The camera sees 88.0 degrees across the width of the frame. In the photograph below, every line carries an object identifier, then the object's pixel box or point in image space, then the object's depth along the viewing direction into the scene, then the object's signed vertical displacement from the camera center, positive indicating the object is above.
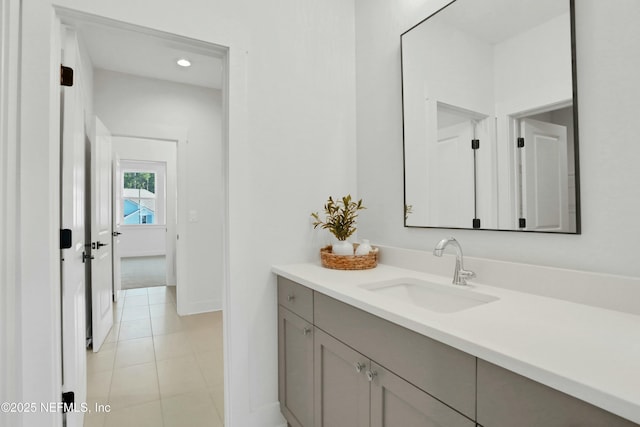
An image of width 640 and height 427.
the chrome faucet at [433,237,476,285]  1.29 -0.22
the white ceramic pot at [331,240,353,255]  1.72 -0.16
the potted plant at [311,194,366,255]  1.83 -0.02
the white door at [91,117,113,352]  2.73 -0.15
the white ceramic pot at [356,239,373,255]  1.72 -0.17
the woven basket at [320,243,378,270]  1.68 -0.23
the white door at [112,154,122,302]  4.06 -0.26
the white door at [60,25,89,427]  1.45 -0.05
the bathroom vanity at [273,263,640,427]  0.62 -0.34
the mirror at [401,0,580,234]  1.13 +0.40
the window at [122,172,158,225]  8.14 +0.52
